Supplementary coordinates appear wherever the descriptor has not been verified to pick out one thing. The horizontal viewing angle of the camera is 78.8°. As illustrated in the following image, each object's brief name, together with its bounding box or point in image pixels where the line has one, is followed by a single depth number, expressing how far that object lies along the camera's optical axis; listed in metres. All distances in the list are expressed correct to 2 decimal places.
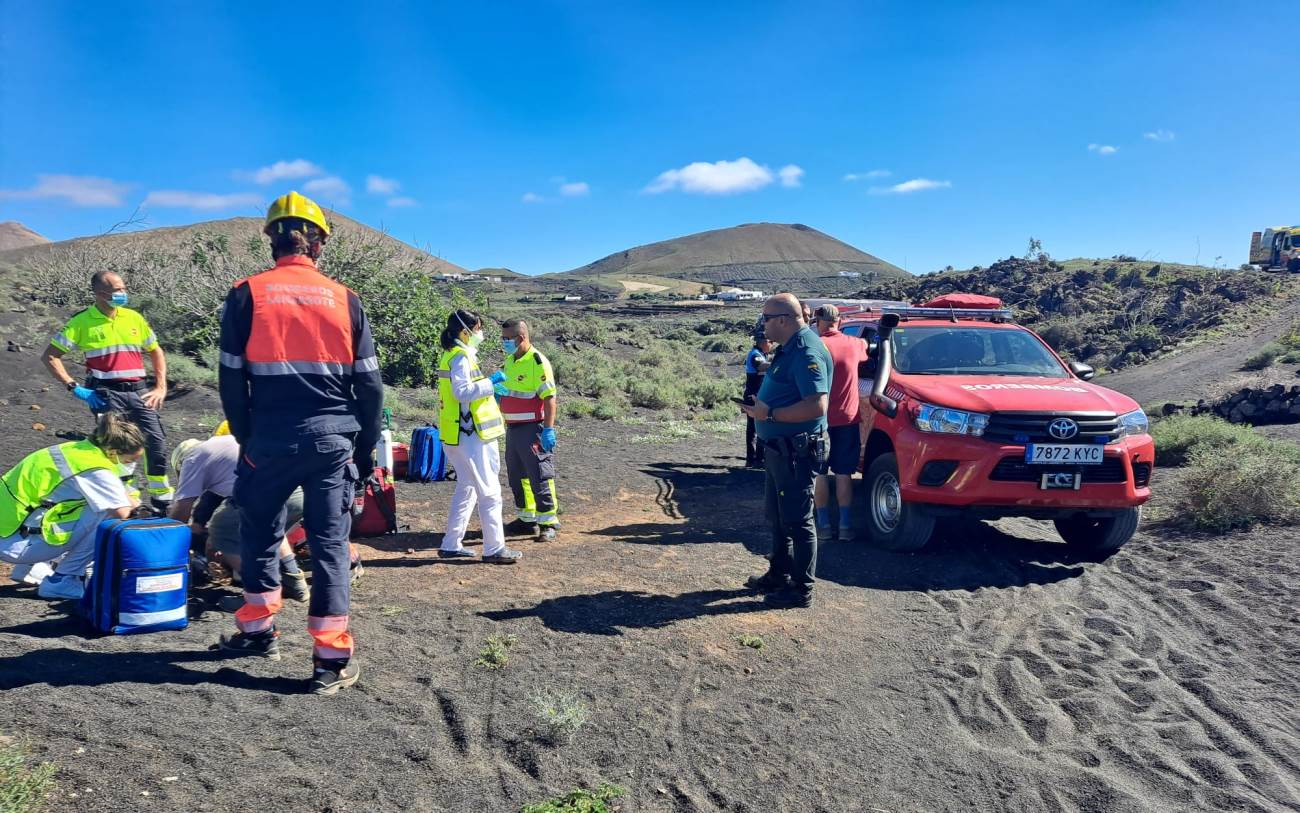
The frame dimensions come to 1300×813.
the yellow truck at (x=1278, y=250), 40.56
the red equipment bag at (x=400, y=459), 8.76
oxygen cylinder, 7.00
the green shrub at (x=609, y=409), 15.15
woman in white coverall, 5.72
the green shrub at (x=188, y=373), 13.09
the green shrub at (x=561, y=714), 3.41
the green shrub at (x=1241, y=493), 6.79
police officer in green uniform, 4.87
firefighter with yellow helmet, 3.47
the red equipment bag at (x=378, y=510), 6.62
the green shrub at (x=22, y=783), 2.45
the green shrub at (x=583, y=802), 2.87
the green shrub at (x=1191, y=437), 9.34
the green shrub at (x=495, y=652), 4.11
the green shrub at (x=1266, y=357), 19.11
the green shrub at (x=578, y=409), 15.09
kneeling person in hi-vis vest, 4.34
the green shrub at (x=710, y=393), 18.56
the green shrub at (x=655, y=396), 17.44
